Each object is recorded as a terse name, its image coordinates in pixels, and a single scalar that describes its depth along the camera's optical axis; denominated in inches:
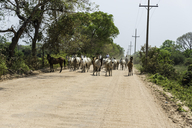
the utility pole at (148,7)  1071.8
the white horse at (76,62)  1006.2
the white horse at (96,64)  782.1
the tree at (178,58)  2232.0
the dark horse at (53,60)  899.1
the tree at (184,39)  3770.7
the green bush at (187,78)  684.5
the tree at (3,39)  784.9
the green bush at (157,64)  859.4
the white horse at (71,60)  996.1
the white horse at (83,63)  910.6
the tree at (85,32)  860.5
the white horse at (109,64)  774.5
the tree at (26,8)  708.2
